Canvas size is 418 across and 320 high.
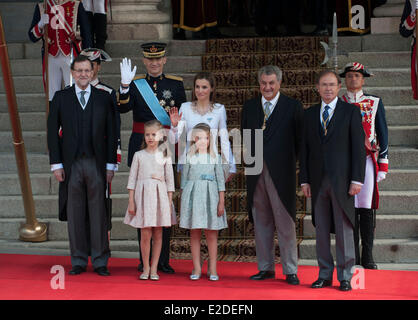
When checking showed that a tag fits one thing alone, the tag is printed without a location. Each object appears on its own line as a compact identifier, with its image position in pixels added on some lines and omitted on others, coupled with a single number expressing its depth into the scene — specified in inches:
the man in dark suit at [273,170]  512.4
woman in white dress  524.4
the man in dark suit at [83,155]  534.9
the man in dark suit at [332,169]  492.1
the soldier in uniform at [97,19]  792.3
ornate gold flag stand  614.2
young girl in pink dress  514.6
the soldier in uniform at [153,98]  541.3
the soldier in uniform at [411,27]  673.6
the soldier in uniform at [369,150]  549.6
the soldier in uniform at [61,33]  695.1
